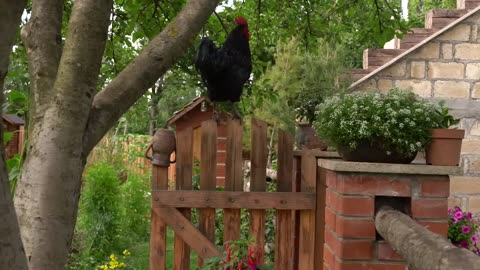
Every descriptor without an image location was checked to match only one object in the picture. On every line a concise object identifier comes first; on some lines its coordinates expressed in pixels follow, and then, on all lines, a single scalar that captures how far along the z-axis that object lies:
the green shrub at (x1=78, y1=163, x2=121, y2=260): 6.64
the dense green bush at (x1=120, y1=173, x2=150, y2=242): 7.92
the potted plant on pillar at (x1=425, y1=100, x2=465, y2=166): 2.27
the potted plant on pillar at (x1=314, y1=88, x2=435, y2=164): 2.26
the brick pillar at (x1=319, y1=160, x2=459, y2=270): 2.21
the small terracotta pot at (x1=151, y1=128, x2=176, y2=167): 2.98
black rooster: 2.55
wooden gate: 2.98
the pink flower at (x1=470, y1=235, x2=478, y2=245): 4.77
